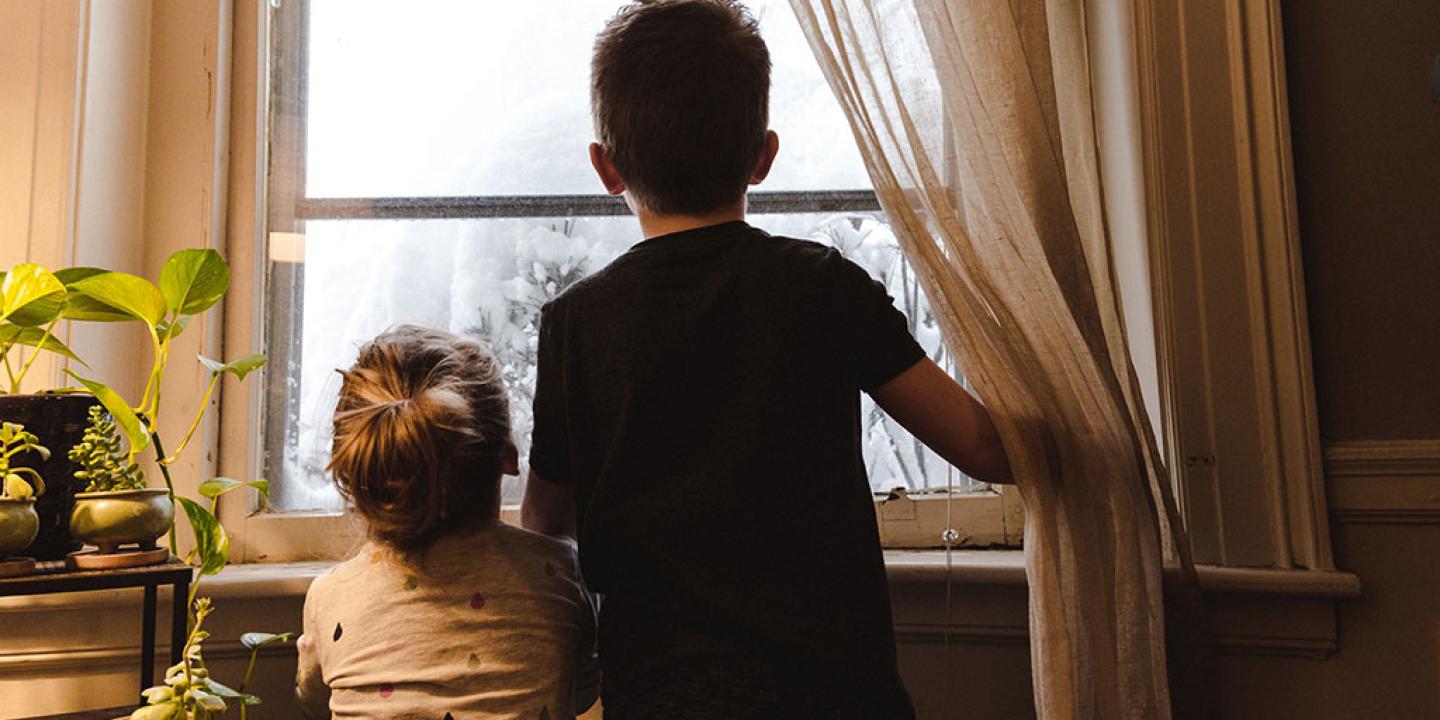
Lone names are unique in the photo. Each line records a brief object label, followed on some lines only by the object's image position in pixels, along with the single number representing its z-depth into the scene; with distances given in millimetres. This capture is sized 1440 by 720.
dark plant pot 975
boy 821
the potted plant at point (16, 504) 902
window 1324
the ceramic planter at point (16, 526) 899
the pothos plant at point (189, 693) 869
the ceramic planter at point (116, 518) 932
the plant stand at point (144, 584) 901
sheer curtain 931
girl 867
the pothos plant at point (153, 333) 960
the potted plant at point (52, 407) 953
